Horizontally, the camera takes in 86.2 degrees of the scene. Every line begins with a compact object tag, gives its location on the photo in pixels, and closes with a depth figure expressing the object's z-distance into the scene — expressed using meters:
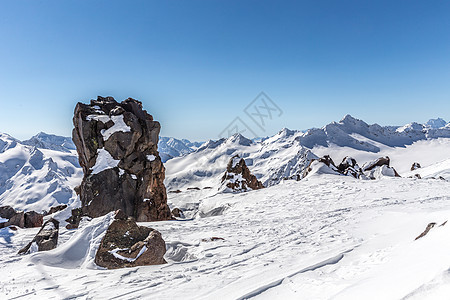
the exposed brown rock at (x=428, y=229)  6.80
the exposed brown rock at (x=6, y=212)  23.48
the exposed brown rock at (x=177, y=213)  36.75
